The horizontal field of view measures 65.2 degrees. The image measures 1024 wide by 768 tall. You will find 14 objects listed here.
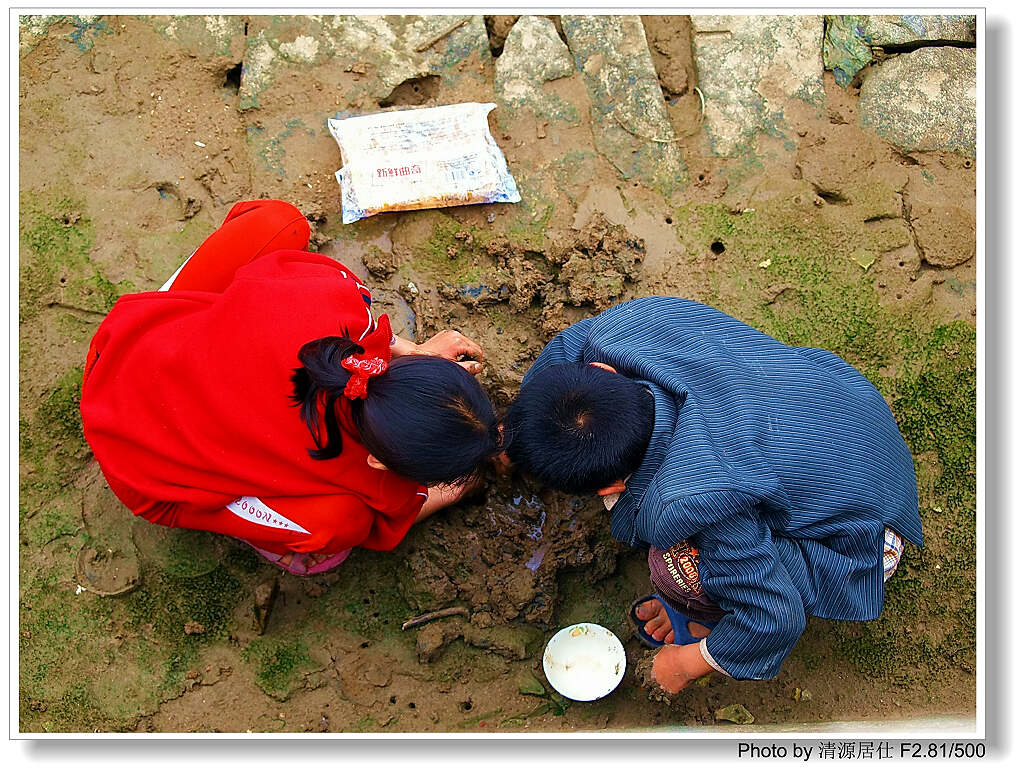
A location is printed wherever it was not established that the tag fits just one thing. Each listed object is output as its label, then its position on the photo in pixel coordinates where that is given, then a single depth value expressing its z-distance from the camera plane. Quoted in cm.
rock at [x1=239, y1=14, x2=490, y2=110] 285
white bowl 243
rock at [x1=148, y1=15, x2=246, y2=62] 286
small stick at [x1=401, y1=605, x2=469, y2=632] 251
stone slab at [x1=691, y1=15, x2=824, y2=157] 281
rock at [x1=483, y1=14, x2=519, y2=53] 290
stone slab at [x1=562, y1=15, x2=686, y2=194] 278
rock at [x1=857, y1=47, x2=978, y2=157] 278
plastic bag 273
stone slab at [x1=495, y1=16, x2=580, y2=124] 284
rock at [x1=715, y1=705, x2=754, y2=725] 245
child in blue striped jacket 178
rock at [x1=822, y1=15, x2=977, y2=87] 285
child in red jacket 174
